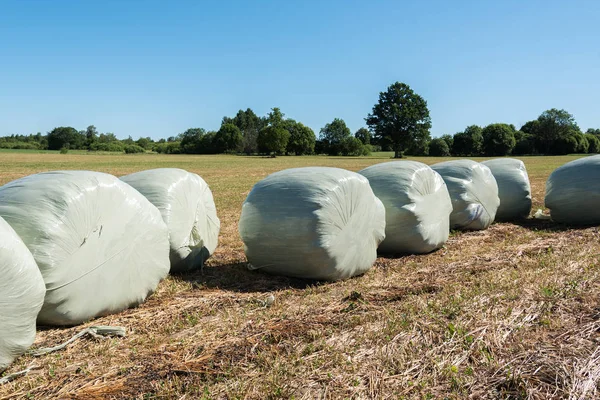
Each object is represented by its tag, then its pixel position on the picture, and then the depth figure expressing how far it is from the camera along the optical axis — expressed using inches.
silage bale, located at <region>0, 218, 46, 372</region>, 118.0
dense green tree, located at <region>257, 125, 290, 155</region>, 3147.1
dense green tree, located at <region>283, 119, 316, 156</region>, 3476.9
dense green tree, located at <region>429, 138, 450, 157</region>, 2903.5
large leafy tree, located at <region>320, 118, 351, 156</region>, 3515.3
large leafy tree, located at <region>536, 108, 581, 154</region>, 2908.5
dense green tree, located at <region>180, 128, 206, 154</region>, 3791.3
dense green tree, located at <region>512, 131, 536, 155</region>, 2942.9
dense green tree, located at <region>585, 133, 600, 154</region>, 3083.2
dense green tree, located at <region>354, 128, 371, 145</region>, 4586.1
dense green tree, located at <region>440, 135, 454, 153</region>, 3008.9
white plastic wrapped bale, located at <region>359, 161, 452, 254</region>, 246.5
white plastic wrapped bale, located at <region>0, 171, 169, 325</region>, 140.6
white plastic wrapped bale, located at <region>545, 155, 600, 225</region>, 341.1
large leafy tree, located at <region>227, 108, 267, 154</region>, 4498.0
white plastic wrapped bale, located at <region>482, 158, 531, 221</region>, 361.7
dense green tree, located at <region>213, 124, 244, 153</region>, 3705.7
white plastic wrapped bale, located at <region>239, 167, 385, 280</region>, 194.5
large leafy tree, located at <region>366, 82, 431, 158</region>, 2576.3
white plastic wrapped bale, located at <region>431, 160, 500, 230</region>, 312.7
